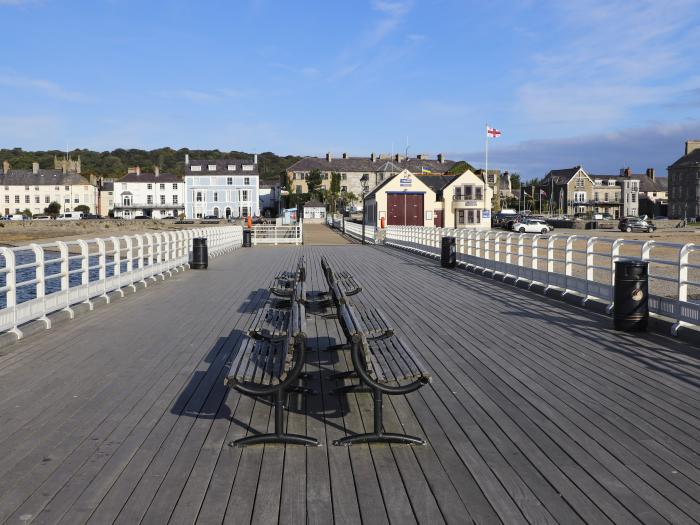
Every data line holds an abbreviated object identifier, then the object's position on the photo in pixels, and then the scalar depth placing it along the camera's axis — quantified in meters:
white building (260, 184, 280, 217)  128.25
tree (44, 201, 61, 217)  124.69
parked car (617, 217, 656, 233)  64.75
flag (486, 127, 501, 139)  43.98
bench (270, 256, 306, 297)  10.88
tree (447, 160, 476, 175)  111.38
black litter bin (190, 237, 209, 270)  23.06
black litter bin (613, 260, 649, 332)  9.55
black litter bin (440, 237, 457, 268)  22.88
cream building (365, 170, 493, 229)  74.12
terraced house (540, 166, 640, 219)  129.62
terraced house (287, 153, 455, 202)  130.12
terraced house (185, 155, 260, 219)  113.44
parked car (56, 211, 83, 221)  120.50
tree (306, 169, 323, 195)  124.19
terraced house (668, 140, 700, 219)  105.93
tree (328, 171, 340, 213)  111.79
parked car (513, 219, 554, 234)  63.62
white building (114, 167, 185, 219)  123.00
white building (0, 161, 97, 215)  126.12
